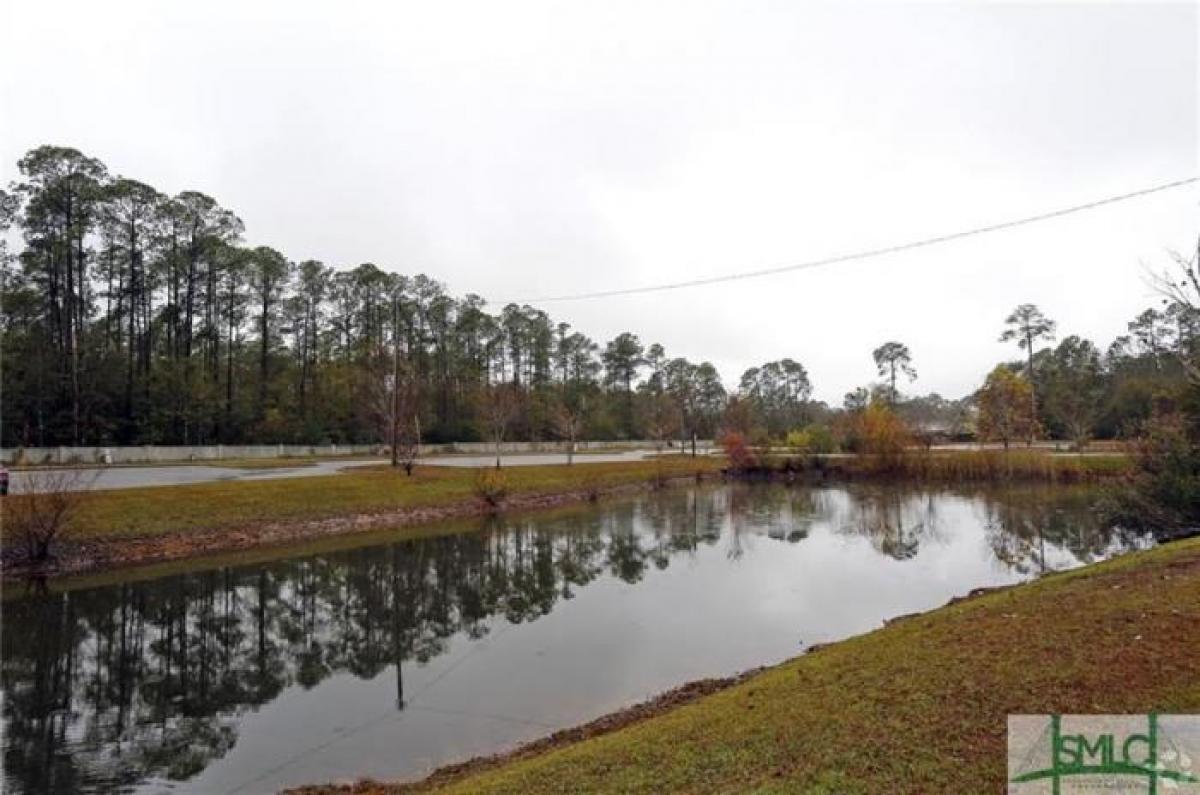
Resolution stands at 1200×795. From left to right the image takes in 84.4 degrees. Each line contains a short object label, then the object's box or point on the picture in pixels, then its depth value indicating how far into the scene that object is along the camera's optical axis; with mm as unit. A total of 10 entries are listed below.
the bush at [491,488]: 30516
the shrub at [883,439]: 46594
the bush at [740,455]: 52000
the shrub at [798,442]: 52844
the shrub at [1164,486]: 15297
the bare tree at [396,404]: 35962
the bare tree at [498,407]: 47438
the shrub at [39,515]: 17078
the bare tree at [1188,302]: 9109
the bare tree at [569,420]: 50197
